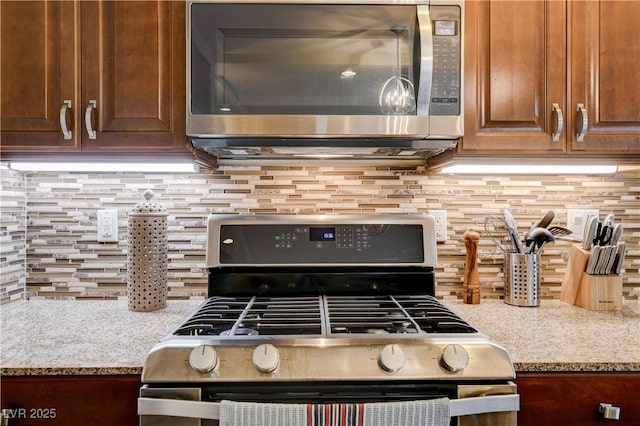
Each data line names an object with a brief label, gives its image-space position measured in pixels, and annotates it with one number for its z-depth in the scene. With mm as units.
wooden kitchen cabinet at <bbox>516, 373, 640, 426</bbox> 991
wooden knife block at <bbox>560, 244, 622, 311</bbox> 1417
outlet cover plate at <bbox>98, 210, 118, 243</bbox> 1583
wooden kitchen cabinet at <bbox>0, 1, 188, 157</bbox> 1264
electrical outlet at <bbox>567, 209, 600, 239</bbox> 1607
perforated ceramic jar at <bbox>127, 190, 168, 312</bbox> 1397
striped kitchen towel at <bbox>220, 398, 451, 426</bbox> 891
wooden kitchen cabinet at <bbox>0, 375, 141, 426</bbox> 970
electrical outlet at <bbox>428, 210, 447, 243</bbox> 1606
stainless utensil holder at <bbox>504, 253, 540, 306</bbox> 1488
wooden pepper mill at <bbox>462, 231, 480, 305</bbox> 1529
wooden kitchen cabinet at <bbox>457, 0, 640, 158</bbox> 1291
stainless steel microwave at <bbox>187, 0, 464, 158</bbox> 1227
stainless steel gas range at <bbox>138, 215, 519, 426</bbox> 928
